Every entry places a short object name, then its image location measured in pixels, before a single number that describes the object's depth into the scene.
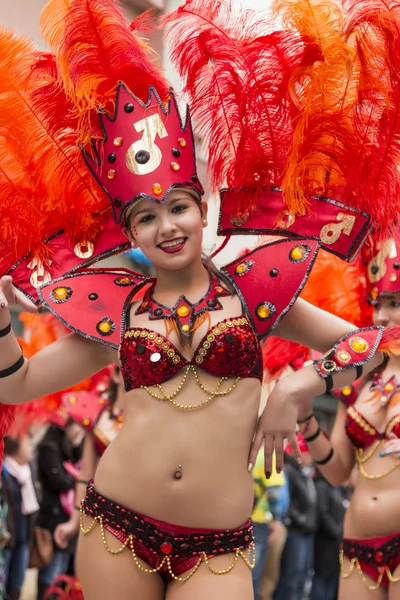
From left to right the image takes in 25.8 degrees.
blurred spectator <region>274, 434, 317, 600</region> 6.62
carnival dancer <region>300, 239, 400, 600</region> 3.49
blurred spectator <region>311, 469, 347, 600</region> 6.91
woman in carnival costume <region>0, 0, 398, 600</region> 2.46
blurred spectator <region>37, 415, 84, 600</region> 5.59
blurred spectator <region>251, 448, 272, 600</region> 5.93
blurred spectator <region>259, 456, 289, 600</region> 6.15
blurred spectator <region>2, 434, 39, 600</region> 5.19
